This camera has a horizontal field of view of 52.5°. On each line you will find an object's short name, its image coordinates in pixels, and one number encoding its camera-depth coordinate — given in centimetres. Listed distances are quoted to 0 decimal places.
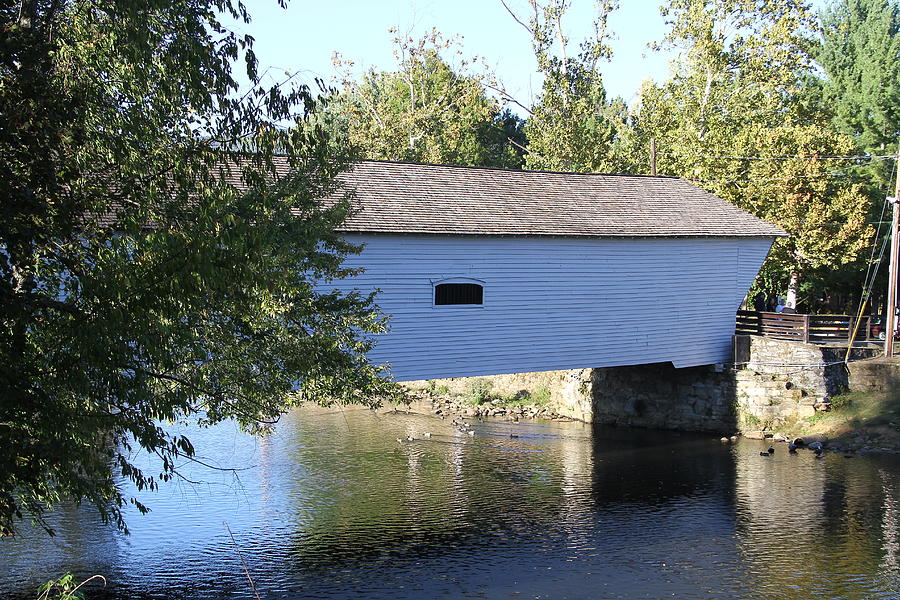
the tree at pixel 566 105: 3328
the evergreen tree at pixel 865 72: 3069
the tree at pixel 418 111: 3359
